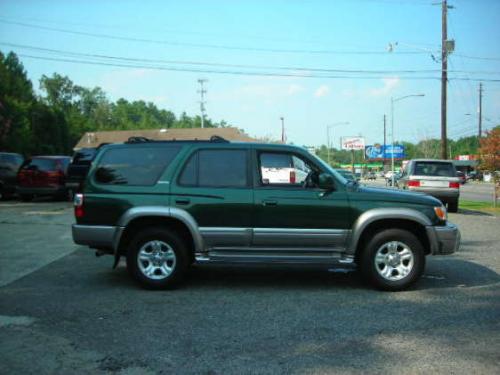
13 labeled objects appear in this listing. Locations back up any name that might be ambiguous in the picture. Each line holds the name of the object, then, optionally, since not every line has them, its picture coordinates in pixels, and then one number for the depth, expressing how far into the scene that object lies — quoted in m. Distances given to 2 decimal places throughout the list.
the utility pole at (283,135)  82.84
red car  18.69
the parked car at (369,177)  89.72
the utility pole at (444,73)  25.58
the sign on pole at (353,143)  63.06
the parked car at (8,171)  19.72
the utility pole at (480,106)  61.32
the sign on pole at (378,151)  81.88
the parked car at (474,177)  73.15
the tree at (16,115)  31.00
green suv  6.47
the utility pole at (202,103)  90.84
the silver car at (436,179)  17.42
